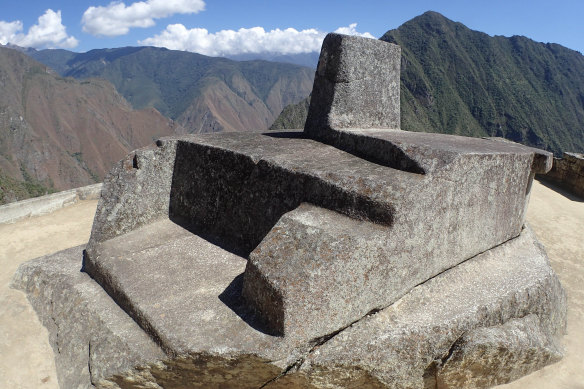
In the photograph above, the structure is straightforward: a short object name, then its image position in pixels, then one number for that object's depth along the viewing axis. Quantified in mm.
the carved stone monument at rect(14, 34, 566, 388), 2988
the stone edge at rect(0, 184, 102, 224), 7508
